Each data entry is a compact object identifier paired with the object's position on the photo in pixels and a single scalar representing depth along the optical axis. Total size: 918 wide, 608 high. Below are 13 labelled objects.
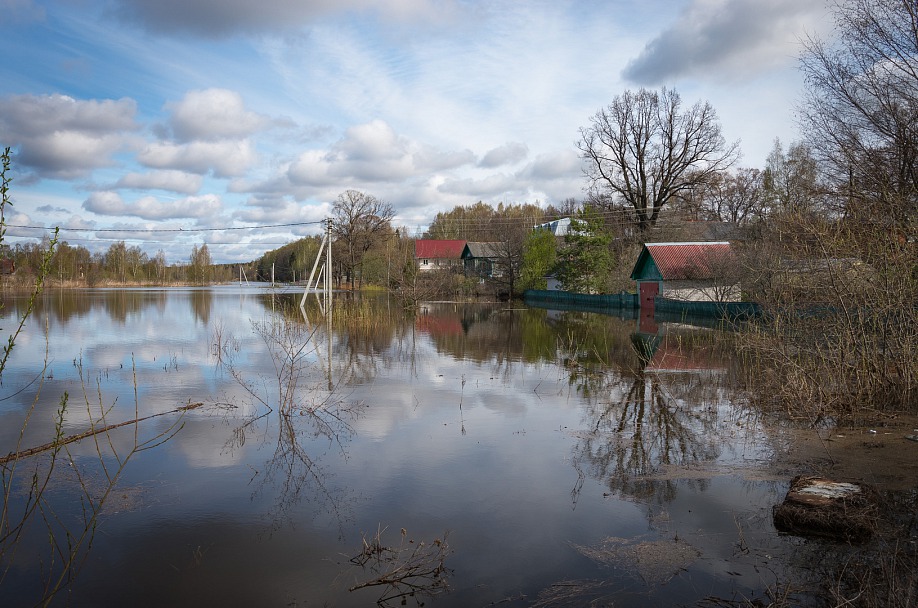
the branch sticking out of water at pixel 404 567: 4.75
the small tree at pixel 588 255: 44.66
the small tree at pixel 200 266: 108.44
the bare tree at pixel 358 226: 68.94
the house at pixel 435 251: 80.44
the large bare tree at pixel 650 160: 43.22
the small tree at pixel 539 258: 49.97
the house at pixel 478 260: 64.19
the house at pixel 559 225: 77.26
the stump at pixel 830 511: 5.41
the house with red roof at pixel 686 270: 33.38
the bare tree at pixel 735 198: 57.72
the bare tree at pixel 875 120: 11.98
